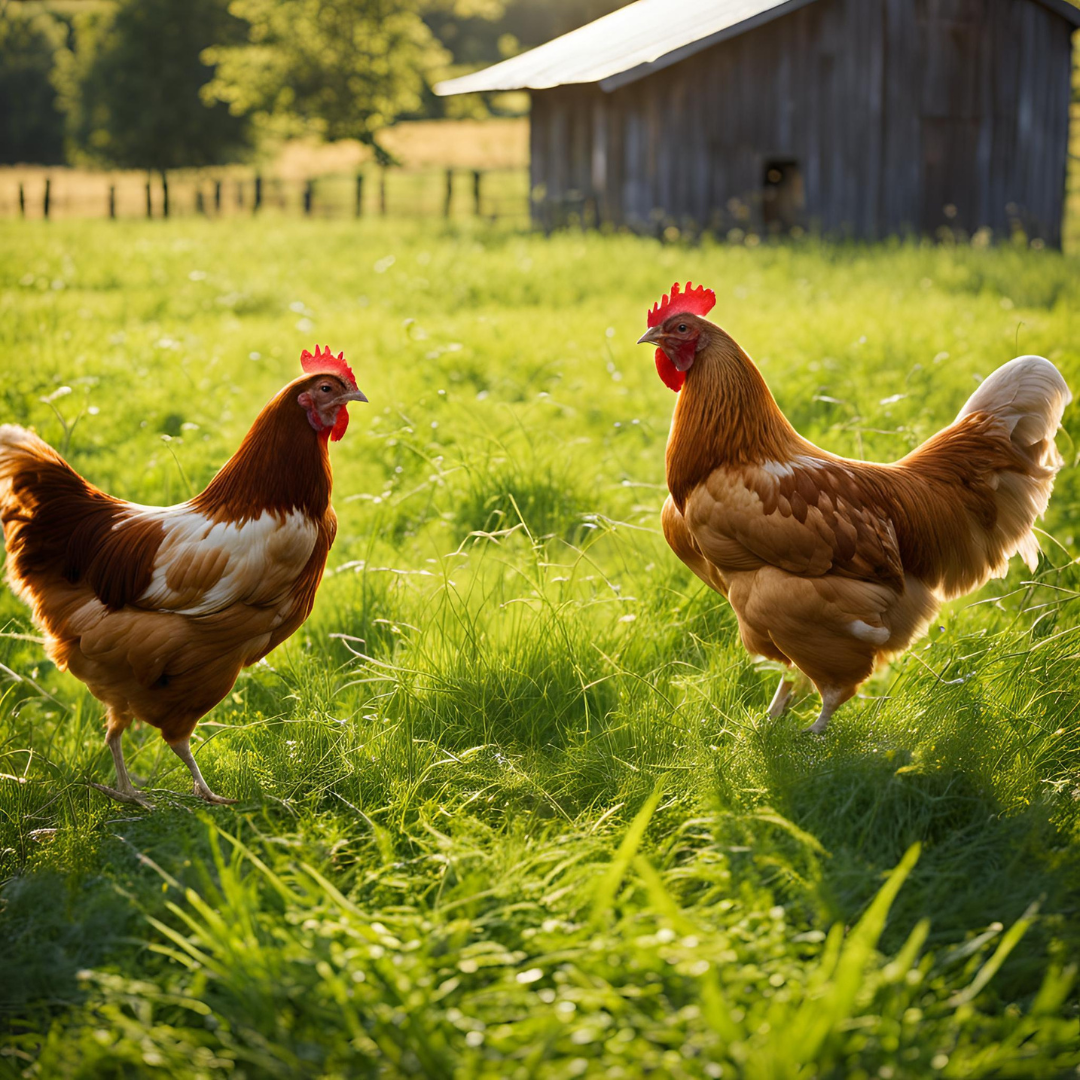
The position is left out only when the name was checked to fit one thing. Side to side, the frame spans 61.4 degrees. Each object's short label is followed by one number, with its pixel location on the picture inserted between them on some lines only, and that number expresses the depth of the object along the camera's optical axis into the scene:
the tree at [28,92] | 48.75
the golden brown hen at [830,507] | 3.21
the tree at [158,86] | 37.19
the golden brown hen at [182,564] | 3.08
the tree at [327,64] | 34.12
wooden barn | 15.26
